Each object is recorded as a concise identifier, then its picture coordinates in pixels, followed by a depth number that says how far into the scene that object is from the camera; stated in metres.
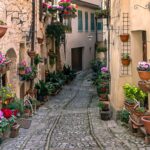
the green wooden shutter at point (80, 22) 32.93
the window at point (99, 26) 37.50
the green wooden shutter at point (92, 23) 36.56
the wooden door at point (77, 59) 32.53
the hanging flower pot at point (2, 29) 9.30
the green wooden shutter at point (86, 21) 34.91
